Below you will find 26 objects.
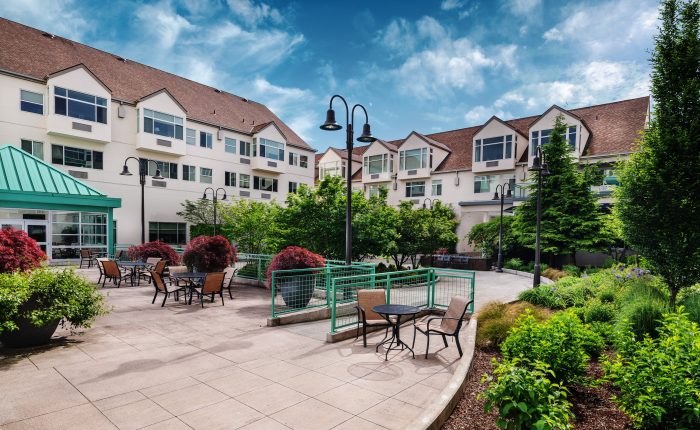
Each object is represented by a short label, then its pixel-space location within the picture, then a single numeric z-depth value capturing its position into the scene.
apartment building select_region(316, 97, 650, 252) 29.66
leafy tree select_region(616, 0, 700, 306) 8.39
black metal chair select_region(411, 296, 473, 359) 6.51
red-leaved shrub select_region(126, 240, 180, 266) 16.92
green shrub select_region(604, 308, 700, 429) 3.40
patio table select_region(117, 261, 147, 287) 14.85
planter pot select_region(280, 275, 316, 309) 9.92
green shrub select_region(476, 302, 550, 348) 7.00
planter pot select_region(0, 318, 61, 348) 6.54
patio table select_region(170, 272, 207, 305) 11.05
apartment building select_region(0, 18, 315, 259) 22.78
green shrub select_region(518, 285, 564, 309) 11.02
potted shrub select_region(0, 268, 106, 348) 6.15
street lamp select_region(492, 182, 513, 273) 23.67
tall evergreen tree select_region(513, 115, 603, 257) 22.17
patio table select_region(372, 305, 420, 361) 6.71
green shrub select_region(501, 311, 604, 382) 4.73
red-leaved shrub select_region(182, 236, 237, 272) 13.48
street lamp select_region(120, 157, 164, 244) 21.56
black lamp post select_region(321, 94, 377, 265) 10.29
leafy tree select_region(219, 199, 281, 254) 18.40
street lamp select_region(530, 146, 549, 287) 15.11
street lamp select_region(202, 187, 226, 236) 29.09
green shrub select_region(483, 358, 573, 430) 3.22
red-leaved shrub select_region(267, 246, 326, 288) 10.41
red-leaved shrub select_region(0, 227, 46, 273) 7.15
